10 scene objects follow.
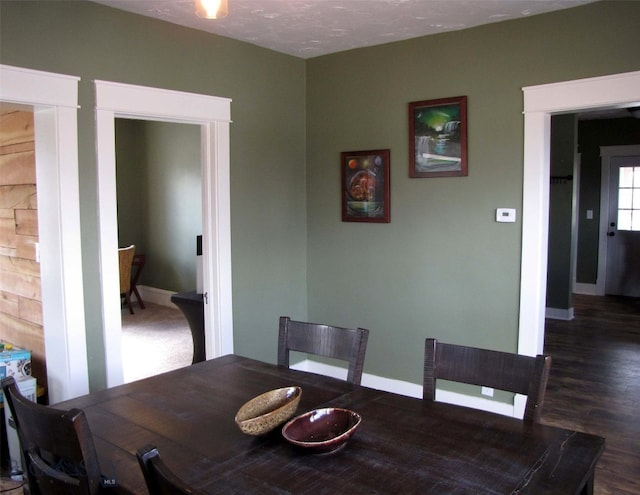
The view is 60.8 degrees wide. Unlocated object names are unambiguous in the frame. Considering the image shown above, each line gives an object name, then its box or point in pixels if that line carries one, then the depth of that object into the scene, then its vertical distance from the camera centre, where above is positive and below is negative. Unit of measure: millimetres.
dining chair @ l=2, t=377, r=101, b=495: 1317 -588
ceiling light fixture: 1635 +618
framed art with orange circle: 3904 +185
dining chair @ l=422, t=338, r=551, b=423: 1780 -563
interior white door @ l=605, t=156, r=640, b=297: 7461 -240
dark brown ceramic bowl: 1608 -648
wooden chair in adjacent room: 6188 -660
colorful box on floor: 2869 -804
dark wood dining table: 1375 -678
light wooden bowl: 1580 -617
